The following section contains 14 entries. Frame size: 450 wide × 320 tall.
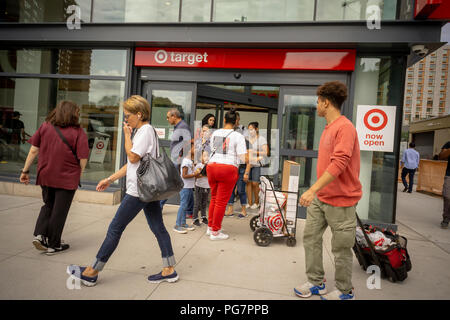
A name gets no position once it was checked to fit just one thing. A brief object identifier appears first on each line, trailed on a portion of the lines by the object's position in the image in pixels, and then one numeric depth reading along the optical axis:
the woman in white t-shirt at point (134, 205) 2.78
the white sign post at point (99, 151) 7.06
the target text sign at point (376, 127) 5.50
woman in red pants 4.22
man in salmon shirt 2.50
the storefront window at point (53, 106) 6.87
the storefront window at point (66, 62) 6.64
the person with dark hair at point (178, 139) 5.04
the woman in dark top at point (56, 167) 3.52
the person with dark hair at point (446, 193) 5.97
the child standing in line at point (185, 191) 4.74
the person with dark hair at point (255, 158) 6.55
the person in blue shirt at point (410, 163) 11.72
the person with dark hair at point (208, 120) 5.70
